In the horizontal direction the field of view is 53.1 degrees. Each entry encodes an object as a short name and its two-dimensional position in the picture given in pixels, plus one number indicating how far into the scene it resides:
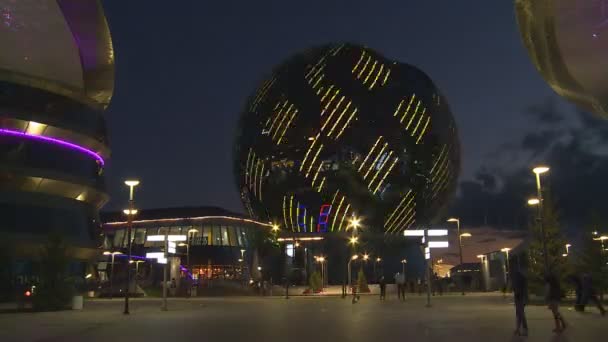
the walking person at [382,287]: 41.50
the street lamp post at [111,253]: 57.12
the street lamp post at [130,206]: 26.62
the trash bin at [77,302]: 32.31
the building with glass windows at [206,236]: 85.75
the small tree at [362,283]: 63.52
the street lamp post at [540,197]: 24.52
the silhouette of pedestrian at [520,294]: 13.93
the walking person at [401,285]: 41.81
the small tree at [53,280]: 31.42
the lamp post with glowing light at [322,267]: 84.66
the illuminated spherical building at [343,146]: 98.81
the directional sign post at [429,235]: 33.31
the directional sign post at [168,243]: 30.68
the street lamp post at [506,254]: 60.20
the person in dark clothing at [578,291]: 21.23
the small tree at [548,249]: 32.31
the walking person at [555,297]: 14.55
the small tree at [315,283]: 64.75
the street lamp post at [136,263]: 72.78
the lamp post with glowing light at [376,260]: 95.64
